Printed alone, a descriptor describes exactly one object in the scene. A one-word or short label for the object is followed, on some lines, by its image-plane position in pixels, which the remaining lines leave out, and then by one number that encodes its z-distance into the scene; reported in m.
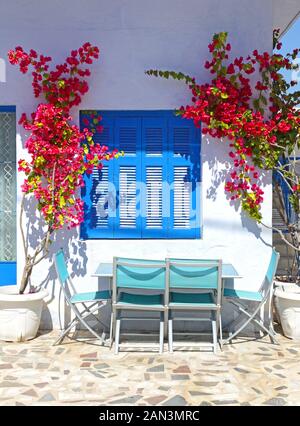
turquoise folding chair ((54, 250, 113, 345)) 4.68
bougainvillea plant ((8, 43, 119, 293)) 4.95
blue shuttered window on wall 5.27
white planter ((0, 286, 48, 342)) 4.77
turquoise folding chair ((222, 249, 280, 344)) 4.69
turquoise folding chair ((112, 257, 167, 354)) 4.30
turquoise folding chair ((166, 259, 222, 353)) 4.30
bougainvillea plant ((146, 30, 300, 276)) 4.99
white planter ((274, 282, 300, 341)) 4.85
